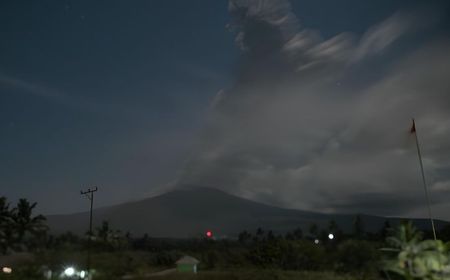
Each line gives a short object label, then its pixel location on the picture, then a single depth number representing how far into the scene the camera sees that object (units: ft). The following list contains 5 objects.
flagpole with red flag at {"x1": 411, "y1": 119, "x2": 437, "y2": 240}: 109.60
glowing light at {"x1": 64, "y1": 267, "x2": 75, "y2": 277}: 210.59
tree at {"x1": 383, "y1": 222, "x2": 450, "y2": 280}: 79.10
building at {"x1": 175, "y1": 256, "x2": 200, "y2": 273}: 231.09
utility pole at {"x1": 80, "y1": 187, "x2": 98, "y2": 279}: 190.61
